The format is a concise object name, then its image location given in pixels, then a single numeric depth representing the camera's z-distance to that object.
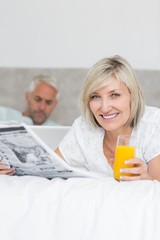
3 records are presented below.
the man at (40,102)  3.23
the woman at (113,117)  1.56
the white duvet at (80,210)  0.97
